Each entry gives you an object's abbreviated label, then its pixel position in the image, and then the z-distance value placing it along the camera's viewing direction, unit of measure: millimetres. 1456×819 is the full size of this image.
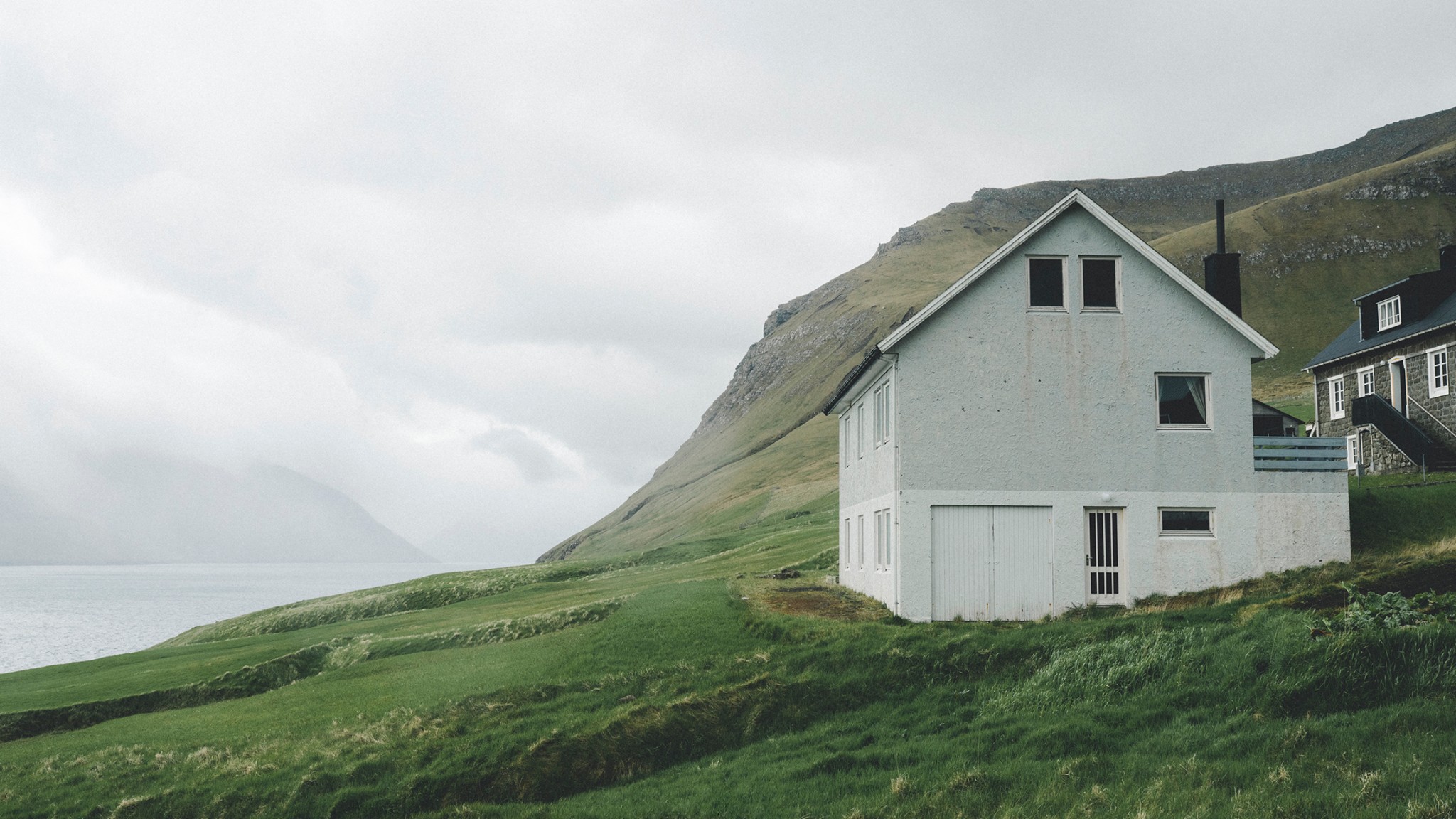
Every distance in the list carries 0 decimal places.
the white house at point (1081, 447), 26500
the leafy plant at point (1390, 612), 15352
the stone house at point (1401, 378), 41250
